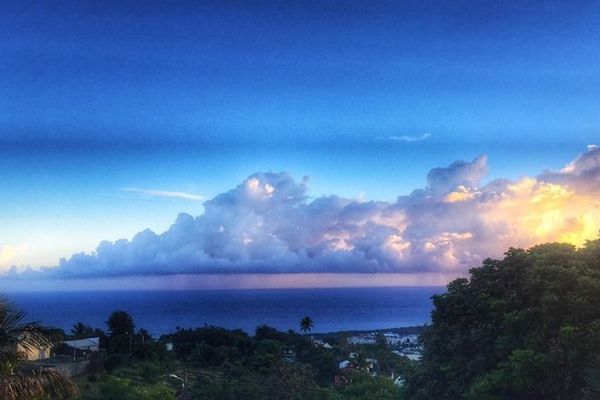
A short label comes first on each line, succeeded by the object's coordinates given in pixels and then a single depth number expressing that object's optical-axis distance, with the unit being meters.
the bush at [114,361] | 35.41
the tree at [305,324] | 64.79
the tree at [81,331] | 49.24
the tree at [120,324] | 46.69
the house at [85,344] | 40.81
